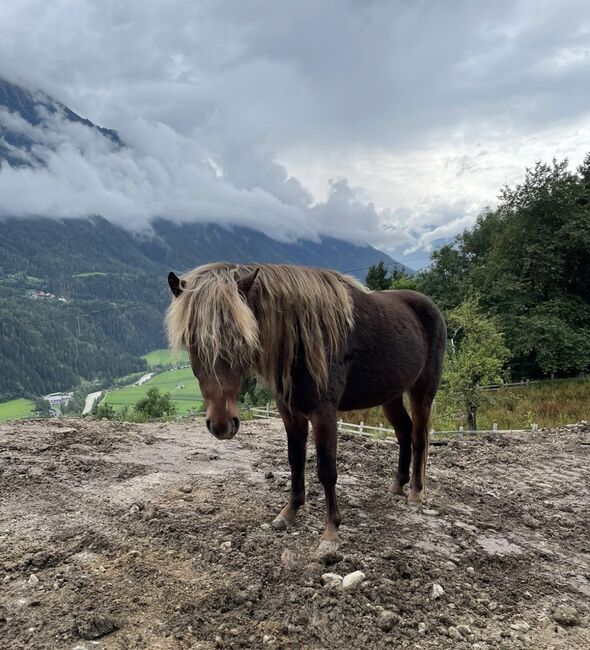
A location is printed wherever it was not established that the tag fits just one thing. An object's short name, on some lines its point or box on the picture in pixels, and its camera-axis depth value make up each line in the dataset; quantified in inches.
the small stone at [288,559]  130.9
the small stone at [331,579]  119.7
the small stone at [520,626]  109.6
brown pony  115.3
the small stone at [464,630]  106.2
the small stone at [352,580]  118.7
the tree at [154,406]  1301.7
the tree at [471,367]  542.9
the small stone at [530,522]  178.1
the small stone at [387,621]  105.0
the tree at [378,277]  1442.2
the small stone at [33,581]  121.0
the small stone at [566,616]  113.9
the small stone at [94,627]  100.7
